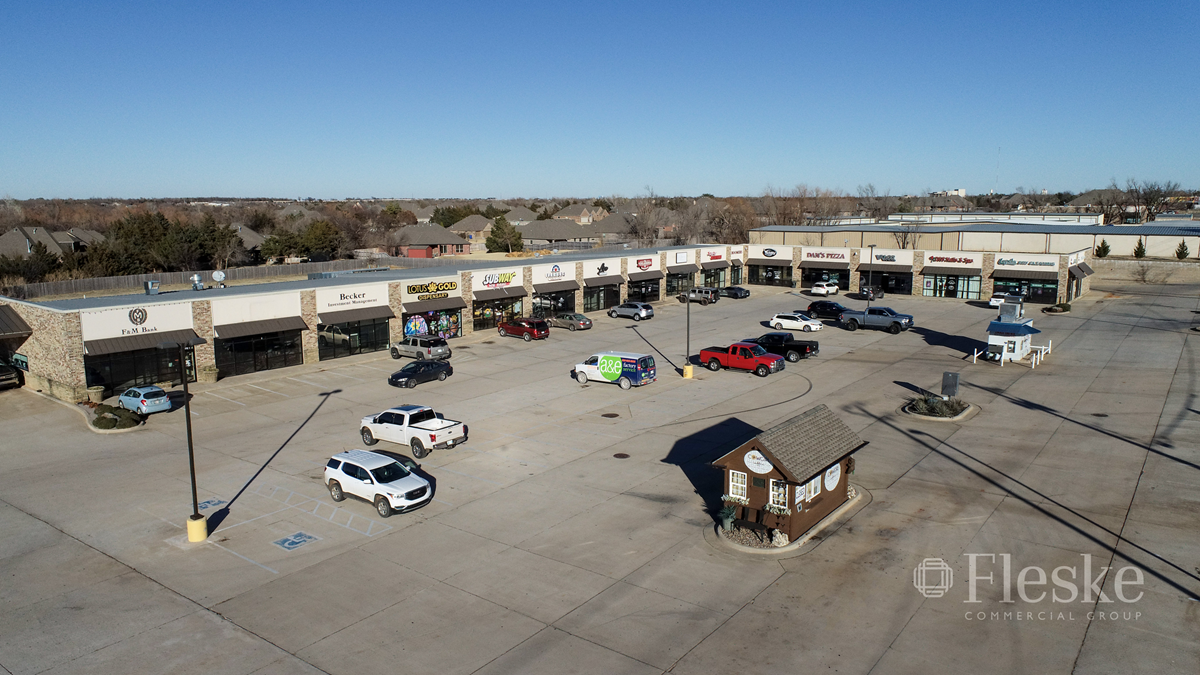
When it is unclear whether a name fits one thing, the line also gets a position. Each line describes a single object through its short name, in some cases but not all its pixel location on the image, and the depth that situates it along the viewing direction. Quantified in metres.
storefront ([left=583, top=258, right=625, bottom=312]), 59.28
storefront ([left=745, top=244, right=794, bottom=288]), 73.25
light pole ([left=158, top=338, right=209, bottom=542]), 19.38
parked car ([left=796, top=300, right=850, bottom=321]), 53.28
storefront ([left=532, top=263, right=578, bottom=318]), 55.22
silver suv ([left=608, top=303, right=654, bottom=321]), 56.31
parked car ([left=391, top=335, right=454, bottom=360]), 41.50
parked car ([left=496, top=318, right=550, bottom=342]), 48.48
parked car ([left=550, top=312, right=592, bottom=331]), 51.78
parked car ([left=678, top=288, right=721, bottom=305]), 63.31
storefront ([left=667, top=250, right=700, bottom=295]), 67.00
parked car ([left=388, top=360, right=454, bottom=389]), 35.88
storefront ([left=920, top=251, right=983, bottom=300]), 62.66
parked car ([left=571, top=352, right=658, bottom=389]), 35.06
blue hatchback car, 31.34
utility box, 30.30
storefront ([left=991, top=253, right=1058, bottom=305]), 59.03
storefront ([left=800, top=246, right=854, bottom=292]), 69.88
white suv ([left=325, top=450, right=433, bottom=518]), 20.91
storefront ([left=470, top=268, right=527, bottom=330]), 51.44
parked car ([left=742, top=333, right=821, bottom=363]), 40.72
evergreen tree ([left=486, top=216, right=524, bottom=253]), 101.25
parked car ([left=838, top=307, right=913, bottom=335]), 49.25
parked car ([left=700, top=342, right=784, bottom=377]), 37.36
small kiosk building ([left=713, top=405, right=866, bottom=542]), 18.48
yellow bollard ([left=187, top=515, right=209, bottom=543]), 19.38
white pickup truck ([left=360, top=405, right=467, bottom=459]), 25.85
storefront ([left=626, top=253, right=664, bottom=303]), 63.12
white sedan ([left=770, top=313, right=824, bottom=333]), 49.62
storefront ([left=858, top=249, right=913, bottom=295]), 66.38
